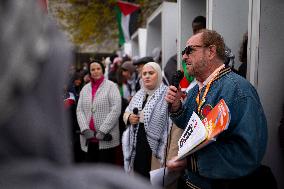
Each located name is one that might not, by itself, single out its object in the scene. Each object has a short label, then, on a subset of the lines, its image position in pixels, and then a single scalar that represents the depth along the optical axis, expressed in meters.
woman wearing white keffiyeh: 3.60
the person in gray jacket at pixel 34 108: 0.56
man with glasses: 2.05
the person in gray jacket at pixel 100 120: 4.78
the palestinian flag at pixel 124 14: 10.85
